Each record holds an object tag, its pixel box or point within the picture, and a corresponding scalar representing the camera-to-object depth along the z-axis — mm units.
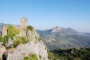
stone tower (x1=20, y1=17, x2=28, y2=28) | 35107
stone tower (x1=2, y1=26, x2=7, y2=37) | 29183
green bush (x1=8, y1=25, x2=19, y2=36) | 29046
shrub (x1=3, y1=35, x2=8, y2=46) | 26205
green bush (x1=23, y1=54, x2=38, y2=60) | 19330
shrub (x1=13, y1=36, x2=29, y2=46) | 24486
